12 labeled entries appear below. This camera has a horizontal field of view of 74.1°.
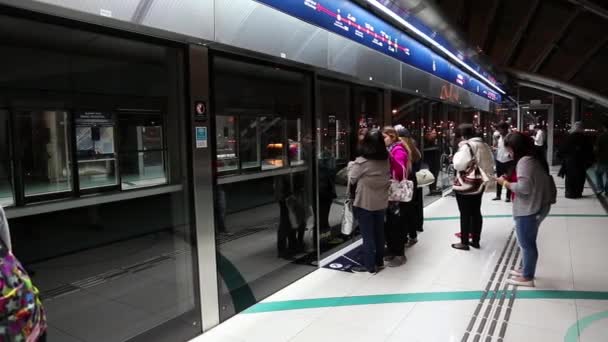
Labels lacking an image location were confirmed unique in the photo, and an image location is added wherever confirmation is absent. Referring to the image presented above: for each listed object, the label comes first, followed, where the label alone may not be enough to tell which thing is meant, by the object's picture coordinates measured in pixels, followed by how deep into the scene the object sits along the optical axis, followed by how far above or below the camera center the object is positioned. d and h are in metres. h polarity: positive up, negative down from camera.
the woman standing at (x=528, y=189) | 3.24 -0.42
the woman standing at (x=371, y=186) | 3.54 -0.39
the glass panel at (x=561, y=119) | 14.83 +0.67
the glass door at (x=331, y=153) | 4.41 -0.12
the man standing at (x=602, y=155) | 7.21 -0.35
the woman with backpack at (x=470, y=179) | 4.30 -0.42
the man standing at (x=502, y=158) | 6.78 -0.33
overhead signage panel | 3.24 +1.19
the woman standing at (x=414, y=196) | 4.38 -0.67
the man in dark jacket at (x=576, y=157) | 7.48 -0.38
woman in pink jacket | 3.96 -0.72
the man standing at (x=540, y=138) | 10.68 -0.01
